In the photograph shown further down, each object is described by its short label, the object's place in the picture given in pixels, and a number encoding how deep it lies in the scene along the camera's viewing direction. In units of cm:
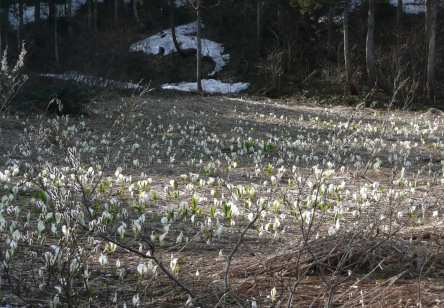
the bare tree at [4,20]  4312
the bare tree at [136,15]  4702
